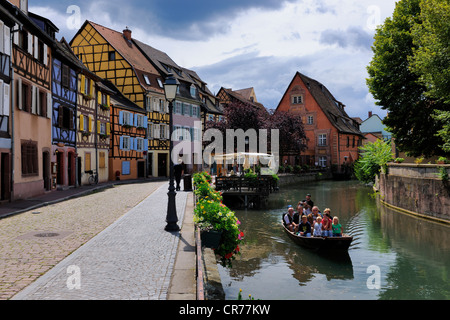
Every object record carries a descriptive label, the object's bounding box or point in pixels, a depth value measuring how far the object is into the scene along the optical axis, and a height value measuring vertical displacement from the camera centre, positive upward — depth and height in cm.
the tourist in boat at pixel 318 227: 1273 -206
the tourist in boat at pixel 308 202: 1692 -166
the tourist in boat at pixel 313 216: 1363 -185
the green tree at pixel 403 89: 2402 +447
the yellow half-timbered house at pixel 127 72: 3922 +896
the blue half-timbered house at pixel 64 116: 2345 +289
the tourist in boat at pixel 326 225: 1262 -198
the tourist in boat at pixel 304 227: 1337 -216
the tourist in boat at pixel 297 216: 1463 -197
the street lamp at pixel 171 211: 1088 -131
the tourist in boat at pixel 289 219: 1456 -208
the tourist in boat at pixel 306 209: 1565 -183
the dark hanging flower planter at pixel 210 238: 876 -163
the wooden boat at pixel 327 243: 1209 -246
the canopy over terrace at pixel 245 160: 2850 +19
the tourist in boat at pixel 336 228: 1266 -209
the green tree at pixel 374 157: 2852 +32
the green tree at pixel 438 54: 1758 +479
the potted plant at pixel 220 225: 898 -139
